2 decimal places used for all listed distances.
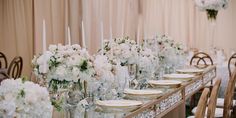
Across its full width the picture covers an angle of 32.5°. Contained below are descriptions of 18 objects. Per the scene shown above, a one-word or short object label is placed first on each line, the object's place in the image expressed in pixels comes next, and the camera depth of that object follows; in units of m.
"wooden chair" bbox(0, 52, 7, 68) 5.23
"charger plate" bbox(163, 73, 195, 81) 3.62
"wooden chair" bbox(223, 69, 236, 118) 3.38
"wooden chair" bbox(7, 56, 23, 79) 4.95
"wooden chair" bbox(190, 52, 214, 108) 4.82
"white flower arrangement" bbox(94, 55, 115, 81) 2.30
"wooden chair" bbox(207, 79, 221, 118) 2.36
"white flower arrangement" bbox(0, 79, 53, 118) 1.56
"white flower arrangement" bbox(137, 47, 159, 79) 3.27
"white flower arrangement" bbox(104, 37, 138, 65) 3.13
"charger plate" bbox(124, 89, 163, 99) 2.79
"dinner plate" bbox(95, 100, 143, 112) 2.40
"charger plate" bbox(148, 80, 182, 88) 3.18
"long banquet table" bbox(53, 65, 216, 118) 2.31
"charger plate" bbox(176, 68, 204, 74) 4.08
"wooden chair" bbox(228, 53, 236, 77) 5.80
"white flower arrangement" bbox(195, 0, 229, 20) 6.42
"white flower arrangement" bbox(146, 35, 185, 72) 3.90
